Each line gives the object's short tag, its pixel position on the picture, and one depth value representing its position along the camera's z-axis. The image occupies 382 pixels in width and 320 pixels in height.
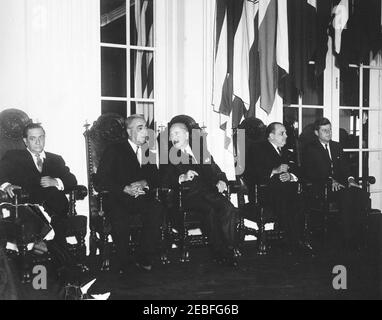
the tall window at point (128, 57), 4.70
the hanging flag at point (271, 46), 4.86
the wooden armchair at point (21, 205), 3.33
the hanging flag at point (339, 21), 5.22
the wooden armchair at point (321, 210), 4.38
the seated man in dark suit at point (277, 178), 4.27
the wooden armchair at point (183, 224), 3.91
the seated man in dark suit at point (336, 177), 4.41
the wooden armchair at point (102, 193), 3.72
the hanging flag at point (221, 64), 4.71
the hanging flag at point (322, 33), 5.23
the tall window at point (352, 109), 5.69
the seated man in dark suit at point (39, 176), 3.59
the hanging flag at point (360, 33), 5.34
